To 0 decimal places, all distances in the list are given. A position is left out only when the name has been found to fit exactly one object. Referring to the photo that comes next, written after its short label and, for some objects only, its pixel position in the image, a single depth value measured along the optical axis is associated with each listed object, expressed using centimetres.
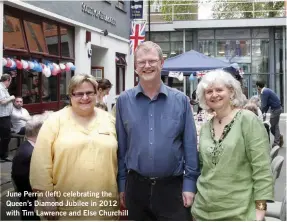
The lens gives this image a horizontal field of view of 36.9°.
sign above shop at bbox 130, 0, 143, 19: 1631
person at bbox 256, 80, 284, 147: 946
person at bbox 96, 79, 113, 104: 486
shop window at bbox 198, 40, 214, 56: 2144
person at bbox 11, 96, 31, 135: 777
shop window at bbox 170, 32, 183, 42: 2159
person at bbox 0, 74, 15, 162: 720
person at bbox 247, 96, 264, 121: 753
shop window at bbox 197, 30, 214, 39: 2131
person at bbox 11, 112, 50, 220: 313
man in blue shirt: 250
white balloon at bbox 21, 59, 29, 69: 912
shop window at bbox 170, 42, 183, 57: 2167
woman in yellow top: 251
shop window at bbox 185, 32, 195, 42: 2144
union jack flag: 1287
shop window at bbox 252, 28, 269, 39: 2084
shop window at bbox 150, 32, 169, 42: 2170
